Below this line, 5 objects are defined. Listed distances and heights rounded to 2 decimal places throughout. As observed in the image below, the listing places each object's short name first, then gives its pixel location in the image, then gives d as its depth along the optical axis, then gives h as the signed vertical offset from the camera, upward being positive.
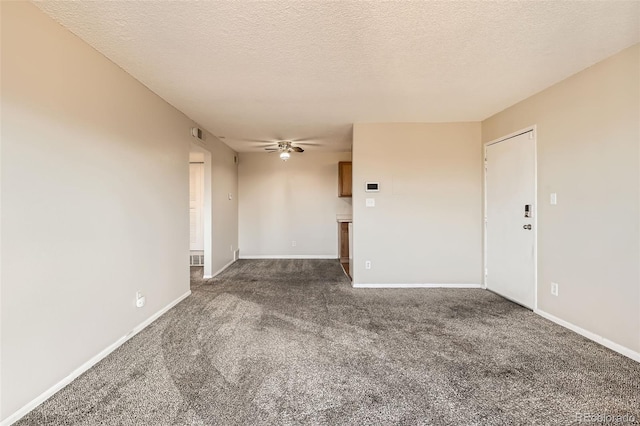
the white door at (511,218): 3.26 -0.06
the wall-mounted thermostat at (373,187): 4.23 +0.40
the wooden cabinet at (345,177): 6.23 +0.81
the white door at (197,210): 5.99 +0.11
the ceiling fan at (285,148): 5.18 +1.26
